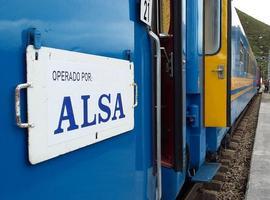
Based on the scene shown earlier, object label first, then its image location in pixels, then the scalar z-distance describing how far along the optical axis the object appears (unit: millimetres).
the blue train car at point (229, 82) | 4854
